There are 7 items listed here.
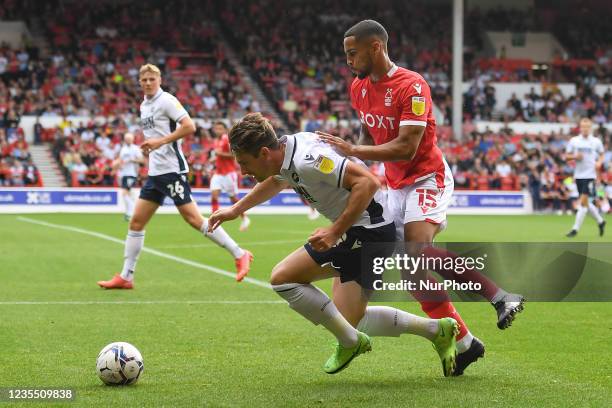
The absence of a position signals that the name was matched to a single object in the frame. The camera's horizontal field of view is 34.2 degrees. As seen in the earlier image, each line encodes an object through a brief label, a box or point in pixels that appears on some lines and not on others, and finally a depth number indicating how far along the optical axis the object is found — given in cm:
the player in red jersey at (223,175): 2220
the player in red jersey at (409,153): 638
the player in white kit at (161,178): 1116
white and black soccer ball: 582
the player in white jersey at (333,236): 557
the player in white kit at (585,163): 2067
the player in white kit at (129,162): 2625
